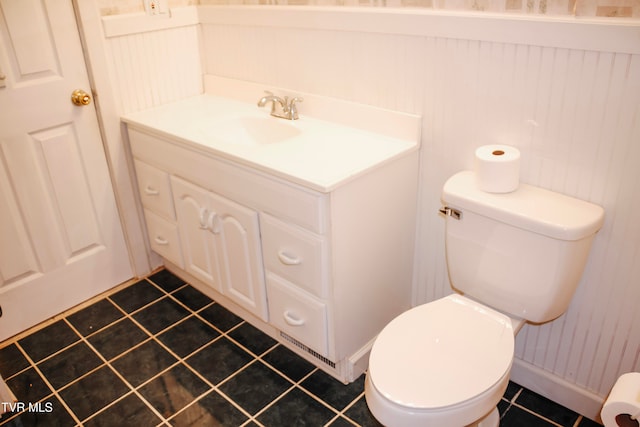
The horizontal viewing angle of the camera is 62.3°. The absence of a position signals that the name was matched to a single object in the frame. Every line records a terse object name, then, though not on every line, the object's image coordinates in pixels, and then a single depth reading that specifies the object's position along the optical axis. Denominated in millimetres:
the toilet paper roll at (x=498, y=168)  1457
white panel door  1872
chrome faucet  1989
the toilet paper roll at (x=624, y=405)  912
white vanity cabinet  1589
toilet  1270
